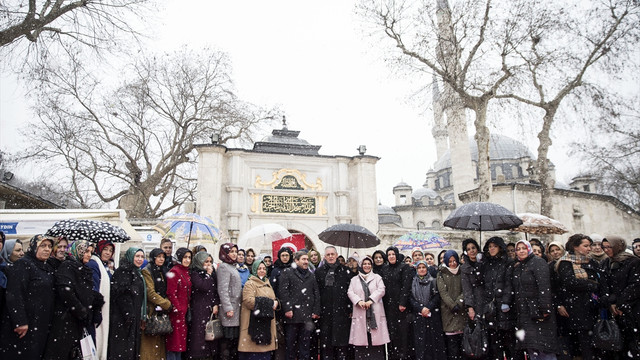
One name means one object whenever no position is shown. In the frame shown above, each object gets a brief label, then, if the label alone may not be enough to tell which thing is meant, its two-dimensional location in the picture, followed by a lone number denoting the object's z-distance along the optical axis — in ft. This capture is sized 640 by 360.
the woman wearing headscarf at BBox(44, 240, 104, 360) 14.33
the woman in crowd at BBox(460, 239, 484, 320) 17.79
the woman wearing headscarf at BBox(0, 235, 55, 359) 13.30
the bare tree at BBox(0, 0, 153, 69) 26.25
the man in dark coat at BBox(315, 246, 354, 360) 19.61
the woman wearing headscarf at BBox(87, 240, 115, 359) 16.19
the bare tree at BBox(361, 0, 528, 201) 43.98
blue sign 33.24
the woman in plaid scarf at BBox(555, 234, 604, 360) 16.22
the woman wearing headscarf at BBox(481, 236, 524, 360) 16.72
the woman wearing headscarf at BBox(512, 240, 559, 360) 15.64
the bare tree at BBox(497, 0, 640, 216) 44.04
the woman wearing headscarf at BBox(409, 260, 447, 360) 19.45
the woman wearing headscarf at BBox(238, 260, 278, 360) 18.01
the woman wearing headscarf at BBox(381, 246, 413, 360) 19.95
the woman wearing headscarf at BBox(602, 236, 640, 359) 15.42
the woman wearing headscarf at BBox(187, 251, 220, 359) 17.47
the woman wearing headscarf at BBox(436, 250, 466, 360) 18.69
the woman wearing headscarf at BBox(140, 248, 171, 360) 16.85
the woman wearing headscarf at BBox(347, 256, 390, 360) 19.23
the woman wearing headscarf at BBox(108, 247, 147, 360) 15.88
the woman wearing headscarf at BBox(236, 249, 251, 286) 20.79
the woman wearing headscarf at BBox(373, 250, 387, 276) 21.42
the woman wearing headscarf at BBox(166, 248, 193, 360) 17.13
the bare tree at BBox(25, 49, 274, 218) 61.13
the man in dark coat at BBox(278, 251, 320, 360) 18.97
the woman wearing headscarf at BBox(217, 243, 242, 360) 18.26
